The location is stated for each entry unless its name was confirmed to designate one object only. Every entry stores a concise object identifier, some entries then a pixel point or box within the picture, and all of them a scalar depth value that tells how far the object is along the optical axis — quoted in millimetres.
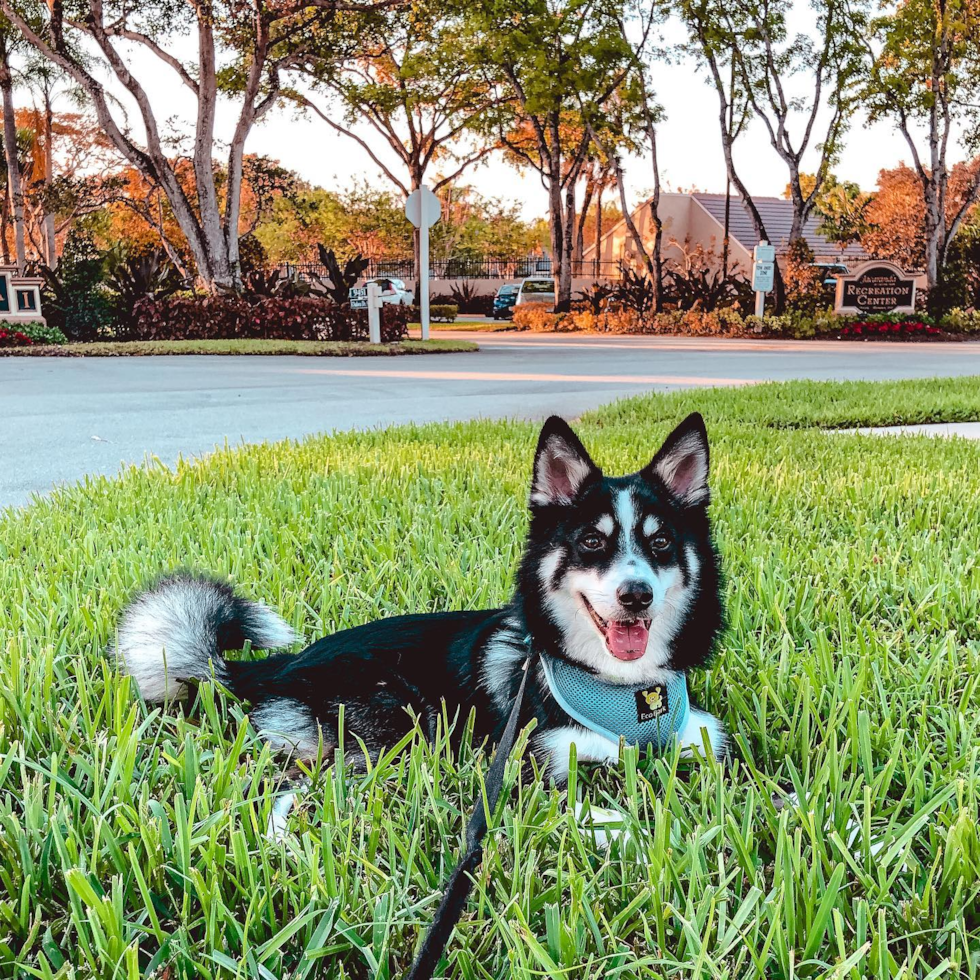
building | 53406
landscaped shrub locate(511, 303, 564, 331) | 30359
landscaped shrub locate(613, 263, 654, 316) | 27938
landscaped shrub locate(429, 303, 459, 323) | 38312
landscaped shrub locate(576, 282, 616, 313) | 29359
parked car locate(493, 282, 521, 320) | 41719
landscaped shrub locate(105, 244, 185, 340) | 22672
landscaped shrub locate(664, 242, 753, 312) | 26375
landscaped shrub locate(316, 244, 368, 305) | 21531
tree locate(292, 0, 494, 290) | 24281
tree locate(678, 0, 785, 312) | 25266
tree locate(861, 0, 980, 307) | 24547
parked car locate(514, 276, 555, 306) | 38388
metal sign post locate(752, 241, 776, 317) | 23527
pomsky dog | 2088
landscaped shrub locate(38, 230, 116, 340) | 22688
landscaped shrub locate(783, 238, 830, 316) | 26156
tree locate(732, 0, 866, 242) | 25016
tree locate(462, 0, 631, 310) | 26062
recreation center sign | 26094
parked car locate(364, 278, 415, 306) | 38731
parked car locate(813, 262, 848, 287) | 39919
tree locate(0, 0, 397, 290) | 20141
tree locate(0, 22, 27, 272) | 29062
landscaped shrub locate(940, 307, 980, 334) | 25172
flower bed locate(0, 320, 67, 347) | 21078
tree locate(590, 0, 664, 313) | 26875
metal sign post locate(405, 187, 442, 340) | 20547
